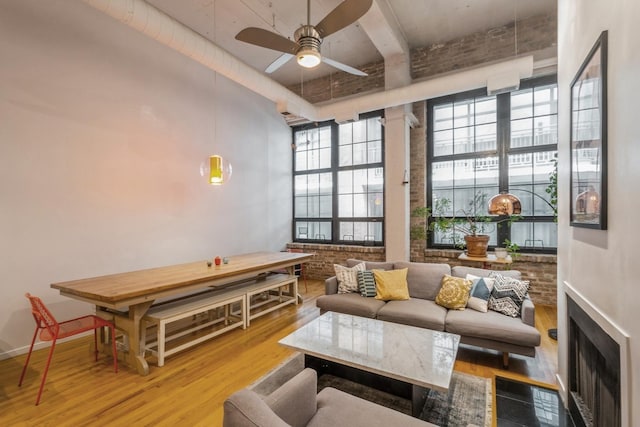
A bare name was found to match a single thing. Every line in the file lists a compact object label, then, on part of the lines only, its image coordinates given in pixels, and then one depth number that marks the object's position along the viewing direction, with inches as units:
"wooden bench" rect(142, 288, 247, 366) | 112.1
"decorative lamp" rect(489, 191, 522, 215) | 134.3
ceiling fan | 88.6
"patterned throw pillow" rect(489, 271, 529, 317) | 117.6
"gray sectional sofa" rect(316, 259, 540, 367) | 106.1
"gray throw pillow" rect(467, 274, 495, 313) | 122.0
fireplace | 55.6
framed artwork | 59.2
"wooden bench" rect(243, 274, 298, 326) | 158.6
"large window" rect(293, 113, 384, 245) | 239.3
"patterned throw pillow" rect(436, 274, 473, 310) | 126.5
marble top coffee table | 77.7
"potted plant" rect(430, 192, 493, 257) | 190.4
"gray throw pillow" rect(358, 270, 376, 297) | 143.9
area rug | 83.4
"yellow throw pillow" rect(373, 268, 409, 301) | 140.1
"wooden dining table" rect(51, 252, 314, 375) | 98.1
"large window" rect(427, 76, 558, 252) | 179.9
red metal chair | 93.0
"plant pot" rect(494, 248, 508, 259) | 149.3
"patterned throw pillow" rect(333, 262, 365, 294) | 150.6
